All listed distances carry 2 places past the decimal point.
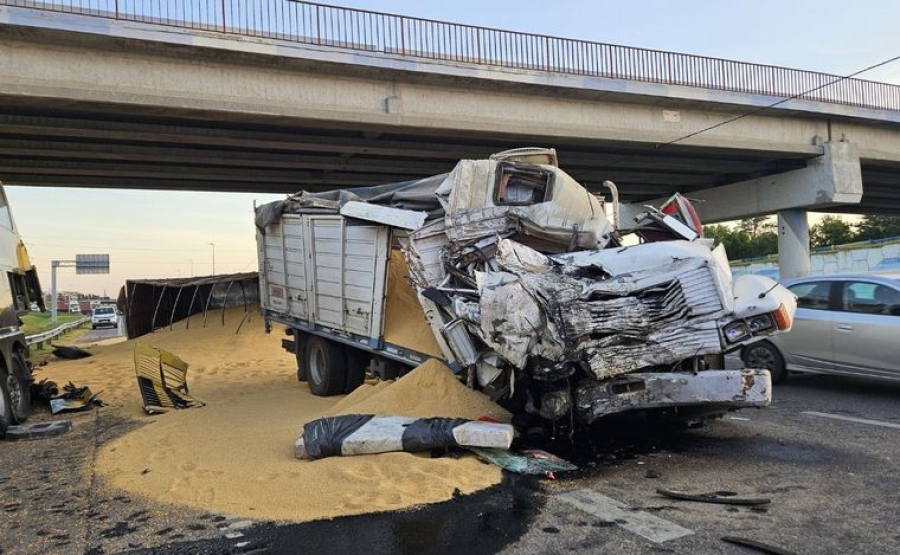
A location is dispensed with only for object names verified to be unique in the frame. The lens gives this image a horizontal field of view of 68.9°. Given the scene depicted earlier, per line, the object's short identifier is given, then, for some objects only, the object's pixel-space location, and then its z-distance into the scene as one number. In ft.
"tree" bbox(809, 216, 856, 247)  180.55
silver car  25.88
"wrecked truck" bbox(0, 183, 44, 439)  25.24
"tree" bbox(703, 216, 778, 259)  189.88
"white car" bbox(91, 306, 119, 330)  160.66
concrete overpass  42.22
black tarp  62.49
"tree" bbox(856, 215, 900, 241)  176.37
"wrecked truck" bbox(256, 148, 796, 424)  16.52
